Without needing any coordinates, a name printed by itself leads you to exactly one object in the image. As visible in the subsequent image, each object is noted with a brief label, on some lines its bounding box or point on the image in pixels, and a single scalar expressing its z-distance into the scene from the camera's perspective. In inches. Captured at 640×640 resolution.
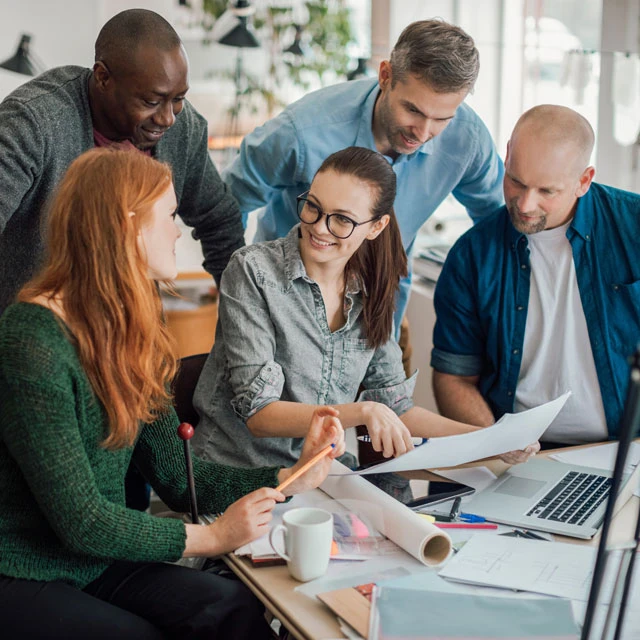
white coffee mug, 44.7
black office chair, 69.6
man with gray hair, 74.0
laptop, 53.3
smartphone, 55.4
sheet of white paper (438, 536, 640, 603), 45.1
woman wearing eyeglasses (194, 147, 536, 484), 62.7
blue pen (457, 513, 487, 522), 53.7
